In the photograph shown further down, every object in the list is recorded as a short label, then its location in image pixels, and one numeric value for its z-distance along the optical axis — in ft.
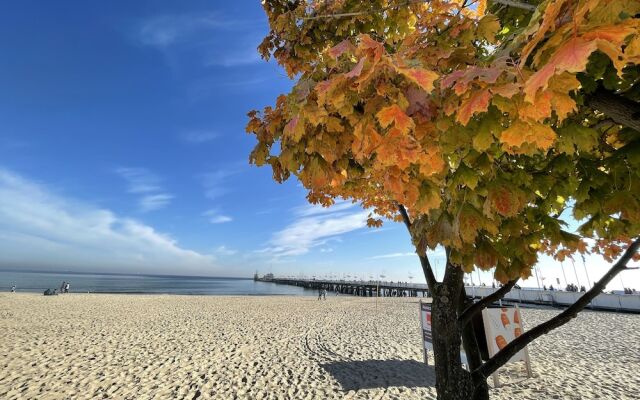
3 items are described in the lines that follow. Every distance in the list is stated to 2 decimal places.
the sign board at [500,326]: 24.71
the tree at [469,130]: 3.63
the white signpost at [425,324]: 26.39
